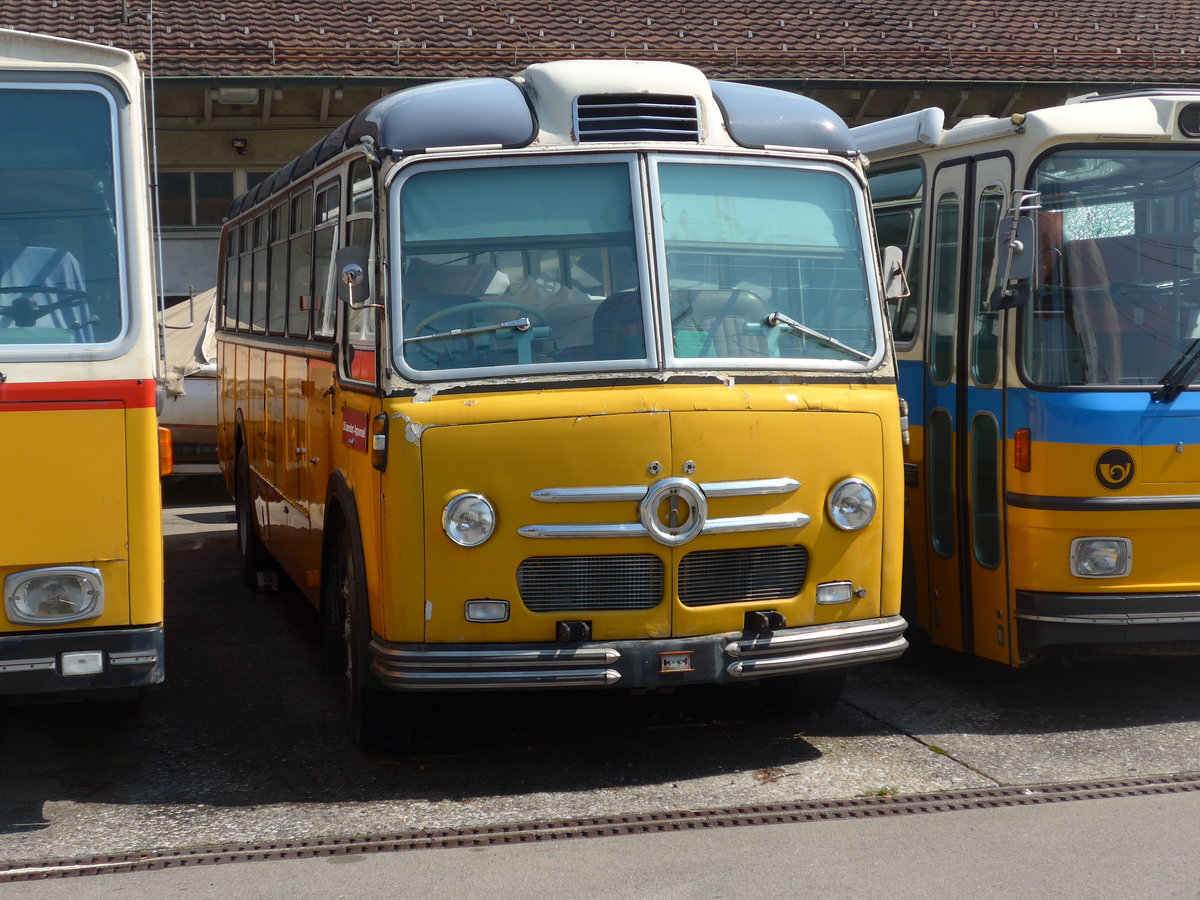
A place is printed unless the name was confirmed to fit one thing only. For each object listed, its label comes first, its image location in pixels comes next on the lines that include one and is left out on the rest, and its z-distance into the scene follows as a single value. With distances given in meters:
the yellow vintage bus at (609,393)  5.66
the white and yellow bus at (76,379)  5.25
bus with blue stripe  6.50
